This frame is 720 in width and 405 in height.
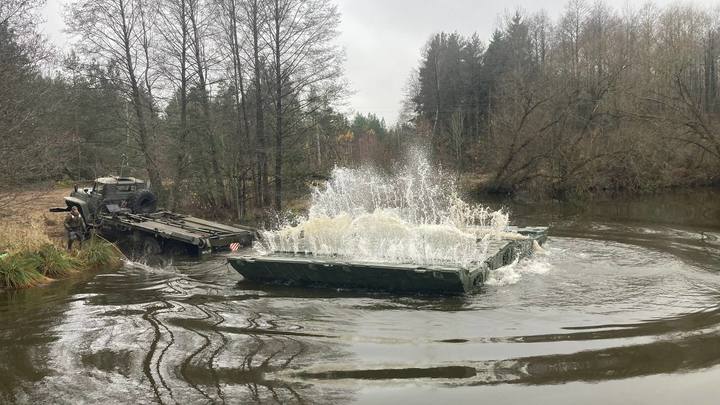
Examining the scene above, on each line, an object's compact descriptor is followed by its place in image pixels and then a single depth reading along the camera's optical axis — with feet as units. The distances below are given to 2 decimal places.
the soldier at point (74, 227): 44.47
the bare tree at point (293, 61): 74.38
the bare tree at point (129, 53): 68.33
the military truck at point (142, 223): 43.16
